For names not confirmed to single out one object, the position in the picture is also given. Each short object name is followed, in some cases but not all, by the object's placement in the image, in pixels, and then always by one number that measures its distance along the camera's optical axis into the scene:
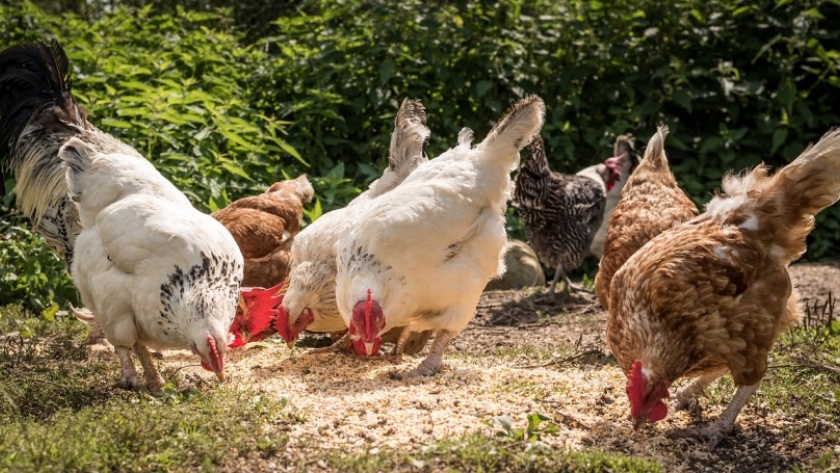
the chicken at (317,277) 5.53
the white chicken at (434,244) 5.01
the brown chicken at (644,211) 5.54
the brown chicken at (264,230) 6.44
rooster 5.89
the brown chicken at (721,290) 4.14
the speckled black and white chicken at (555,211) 8.30
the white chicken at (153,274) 4.51
